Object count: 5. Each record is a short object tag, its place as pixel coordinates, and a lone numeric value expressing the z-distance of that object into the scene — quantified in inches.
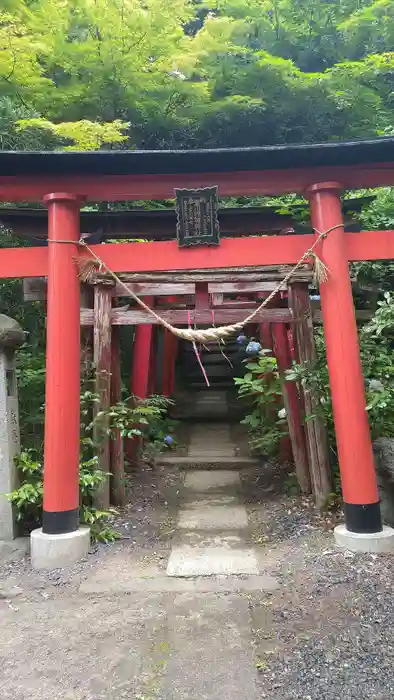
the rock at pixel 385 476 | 182.9
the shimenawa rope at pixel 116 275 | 175.8
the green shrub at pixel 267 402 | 256.7
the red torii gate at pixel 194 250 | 171.3
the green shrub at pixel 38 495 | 182.4
